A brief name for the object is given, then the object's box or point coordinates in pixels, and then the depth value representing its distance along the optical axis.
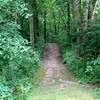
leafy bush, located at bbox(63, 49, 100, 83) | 13.58
